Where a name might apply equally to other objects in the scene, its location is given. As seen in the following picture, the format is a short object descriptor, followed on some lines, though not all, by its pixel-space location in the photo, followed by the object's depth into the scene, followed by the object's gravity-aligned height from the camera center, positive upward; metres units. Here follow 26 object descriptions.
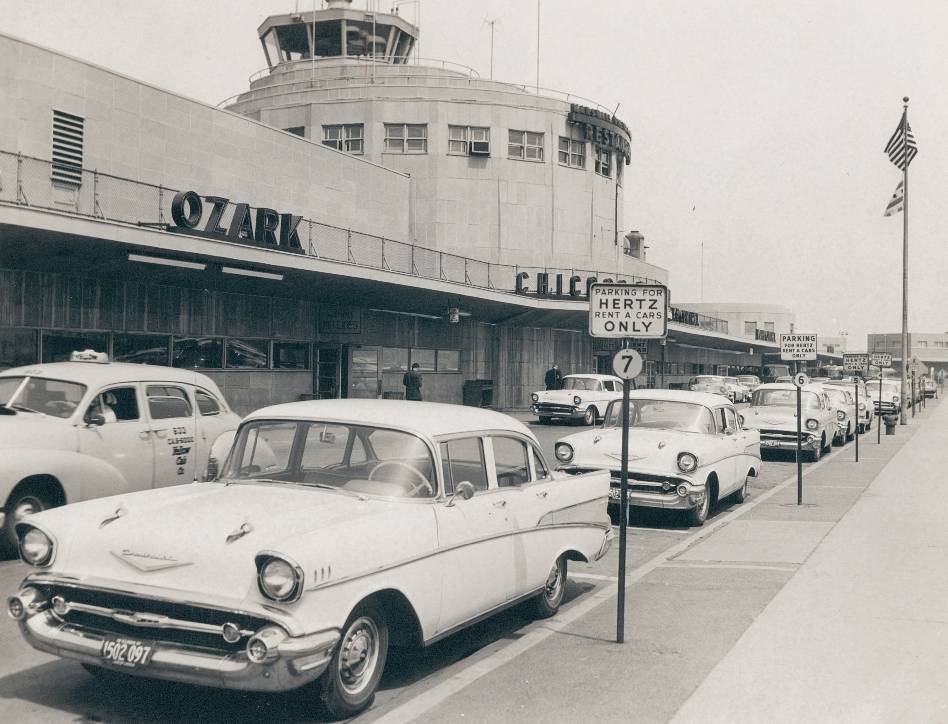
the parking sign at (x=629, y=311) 6.94 +0.51
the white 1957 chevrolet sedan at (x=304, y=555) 4.30 -0.92
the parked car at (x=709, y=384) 45.34 -0.07
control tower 45.91 +16.68
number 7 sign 7.35 +0.13
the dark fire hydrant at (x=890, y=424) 30.03 -1.19
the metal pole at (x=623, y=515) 6.30 -0.94
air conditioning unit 43.34 +10.52
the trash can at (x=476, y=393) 37.06 -0.62
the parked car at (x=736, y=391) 48.53 -0.40
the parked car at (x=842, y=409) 24.88 -0.63
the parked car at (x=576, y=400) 29.81 -0.65
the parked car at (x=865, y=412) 29.57 -0.82
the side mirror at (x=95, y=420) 9.04 -0.50
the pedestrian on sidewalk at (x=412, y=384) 29.31 -0.26
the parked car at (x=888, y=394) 33.94 -0.30
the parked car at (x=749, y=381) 56.90 +0.17
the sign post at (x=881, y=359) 29.38 +0.87
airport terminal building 20.11 +4.44
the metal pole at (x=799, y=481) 13.25 -1.34
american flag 32.62 +8.37
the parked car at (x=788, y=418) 20.11 -0.73
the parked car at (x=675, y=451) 11.23 -0.86
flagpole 35.72 +4.35
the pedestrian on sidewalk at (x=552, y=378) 36.06 +0.04
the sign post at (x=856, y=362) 26.20 +0.68
